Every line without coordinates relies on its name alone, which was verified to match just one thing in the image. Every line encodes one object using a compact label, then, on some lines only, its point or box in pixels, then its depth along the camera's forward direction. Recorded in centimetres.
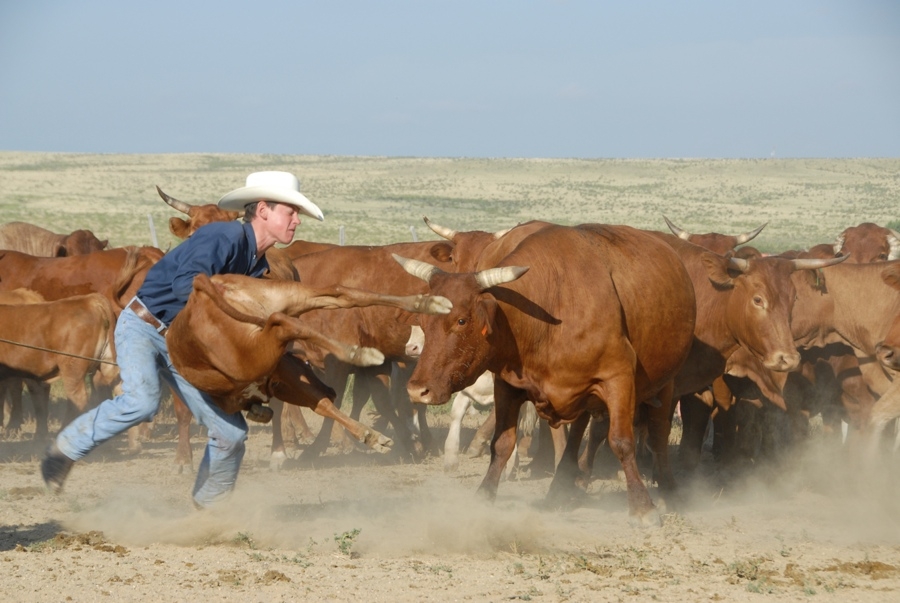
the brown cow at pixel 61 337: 2084
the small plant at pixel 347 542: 1193
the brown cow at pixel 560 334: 1317
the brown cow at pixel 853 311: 2007
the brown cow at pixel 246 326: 1124
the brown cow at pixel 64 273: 2586
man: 1212
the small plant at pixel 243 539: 1233
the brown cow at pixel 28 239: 3537
